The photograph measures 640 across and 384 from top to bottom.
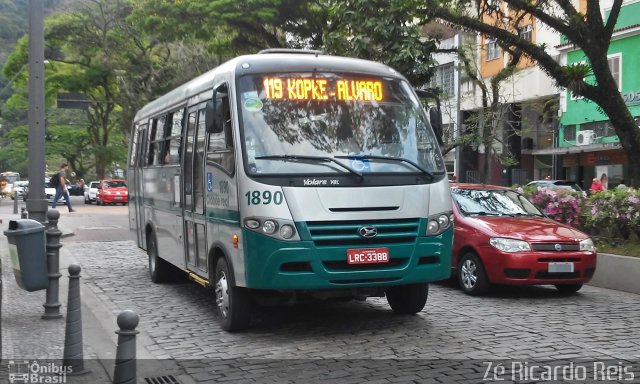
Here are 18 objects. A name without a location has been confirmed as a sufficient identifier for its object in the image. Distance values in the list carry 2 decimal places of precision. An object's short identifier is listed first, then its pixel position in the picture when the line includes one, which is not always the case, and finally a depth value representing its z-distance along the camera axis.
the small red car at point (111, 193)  42.00
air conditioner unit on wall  27.67
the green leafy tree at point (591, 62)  12.41
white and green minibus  6.70
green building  25.56
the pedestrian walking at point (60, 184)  26.83
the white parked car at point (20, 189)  56.58
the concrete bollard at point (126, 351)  4.09
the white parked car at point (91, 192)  44.57
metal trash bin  6.67
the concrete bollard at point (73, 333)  5.63
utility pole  12.52
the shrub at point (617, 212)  10.74
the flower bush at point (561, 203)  12.05
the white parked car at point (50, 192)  43.28
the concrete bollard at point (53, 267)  7.20
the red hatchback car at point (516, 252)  9.18
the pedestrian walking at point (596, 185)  20.31
